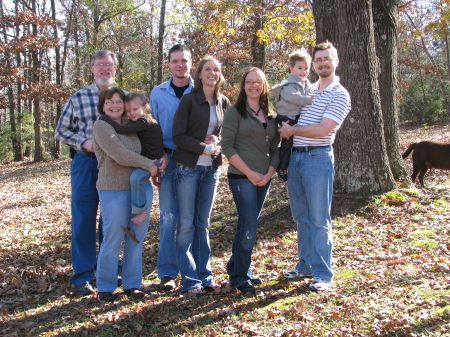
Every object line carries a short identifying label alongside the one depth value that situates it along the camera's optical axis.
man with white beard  4.84
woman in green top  4.12
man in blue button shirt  4.55
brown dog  8.59
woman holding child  4.23
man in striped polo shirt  4.09
